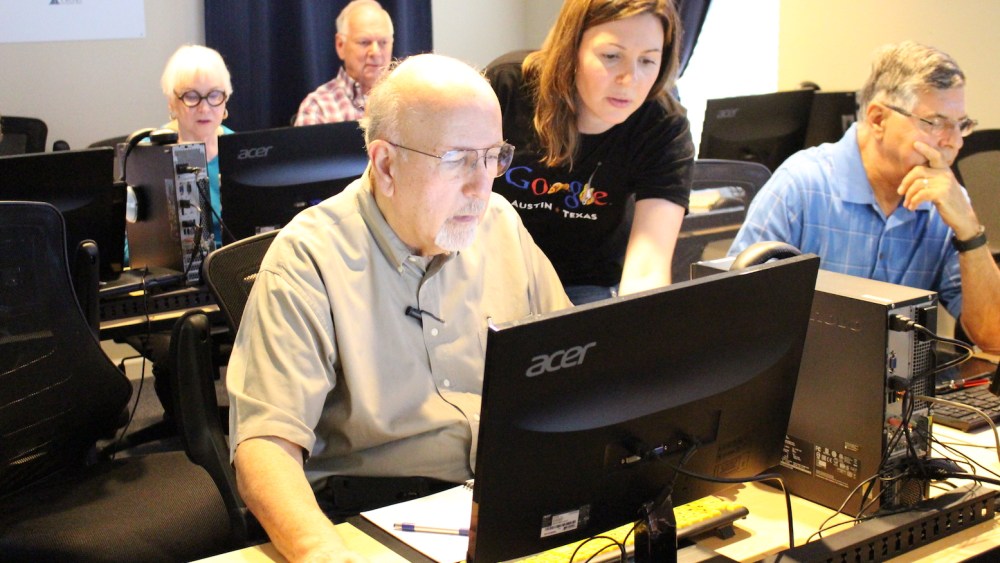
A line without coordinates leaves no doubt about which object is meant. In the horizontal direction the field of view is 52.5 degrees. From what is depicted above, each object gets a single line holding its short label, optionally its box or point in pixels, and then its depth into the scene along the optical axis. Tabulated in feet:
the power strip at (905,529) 4.39
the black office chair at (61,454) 6.48
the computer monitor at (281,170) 8.87
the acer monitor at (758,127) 12.28
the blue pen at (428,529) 4.54
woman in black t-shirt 7.09
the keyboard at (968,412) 5.80
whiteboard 14.99
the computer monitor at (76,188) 8.02
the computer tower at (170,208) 9.26
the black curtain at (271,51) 16.47
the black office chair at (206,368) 5.94
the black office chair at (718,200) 10.54
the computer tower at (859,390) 4.73
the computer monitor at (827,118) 13.29
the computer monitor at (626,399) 3.48
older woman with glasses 12.76
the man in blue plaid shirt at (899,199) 7.34
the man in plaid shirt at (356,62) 14.97
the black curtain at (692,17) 16.66
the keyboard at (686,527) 4.31
